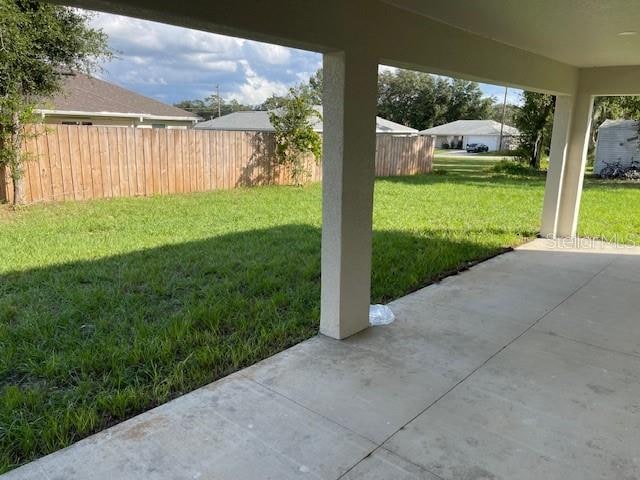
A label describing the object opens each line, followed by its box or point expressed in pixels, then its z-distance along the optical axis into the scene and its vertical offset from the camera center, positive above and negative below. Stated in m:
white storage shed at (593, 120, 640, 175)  18.78 +0.47
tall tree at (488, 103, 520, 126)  54.82 +4.96
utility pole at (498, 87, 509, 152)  40.50 +2.05
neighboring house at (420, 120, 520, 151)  45.84 +2.06
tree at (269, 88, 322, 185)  12.51 +0.50
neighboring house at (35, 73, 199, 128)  15.04 +1.28
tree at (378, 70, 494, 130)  45.88 +5.30
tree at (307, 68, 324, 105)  13.11 +1.51
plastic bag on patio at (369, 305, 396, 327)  3.96 -1.40
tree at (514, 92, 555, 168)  19.44 +1.28
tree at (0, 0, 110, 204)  7.70 +1.53
